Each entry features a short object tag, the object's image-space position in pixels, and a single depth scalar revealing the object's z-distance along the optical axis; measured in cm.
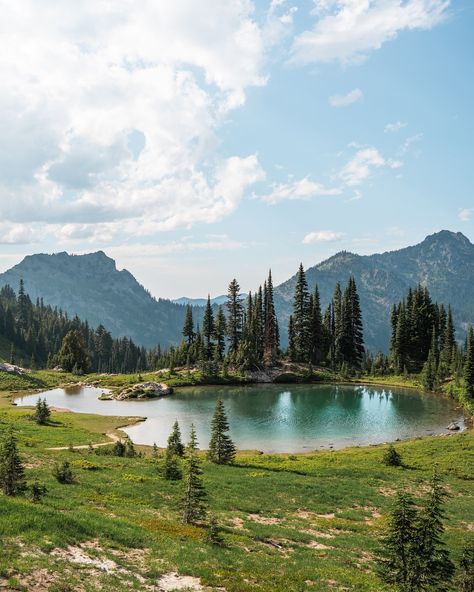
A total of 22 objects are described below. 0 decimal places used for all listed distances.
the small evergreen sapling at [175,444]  4215
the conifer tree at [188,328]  13062
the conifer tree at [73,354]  12838
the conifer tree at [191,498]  2328
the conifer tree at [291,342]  12222
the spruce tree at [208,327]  12698
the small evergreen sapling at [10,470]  2173
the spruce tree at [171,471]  3253
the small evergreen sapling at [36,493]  2102
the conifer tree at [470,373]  7768
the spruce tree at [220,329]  12462
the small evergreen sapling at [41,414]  5609
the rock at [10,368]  10125
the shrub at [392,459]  4216
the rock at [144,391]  8950
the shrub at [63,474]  2752
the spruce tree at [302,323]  12306
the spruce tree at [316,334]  12550
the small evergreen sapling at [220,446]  4172
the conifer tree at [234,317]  12825
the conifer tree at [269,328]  12195
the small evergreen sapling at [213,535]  2048
